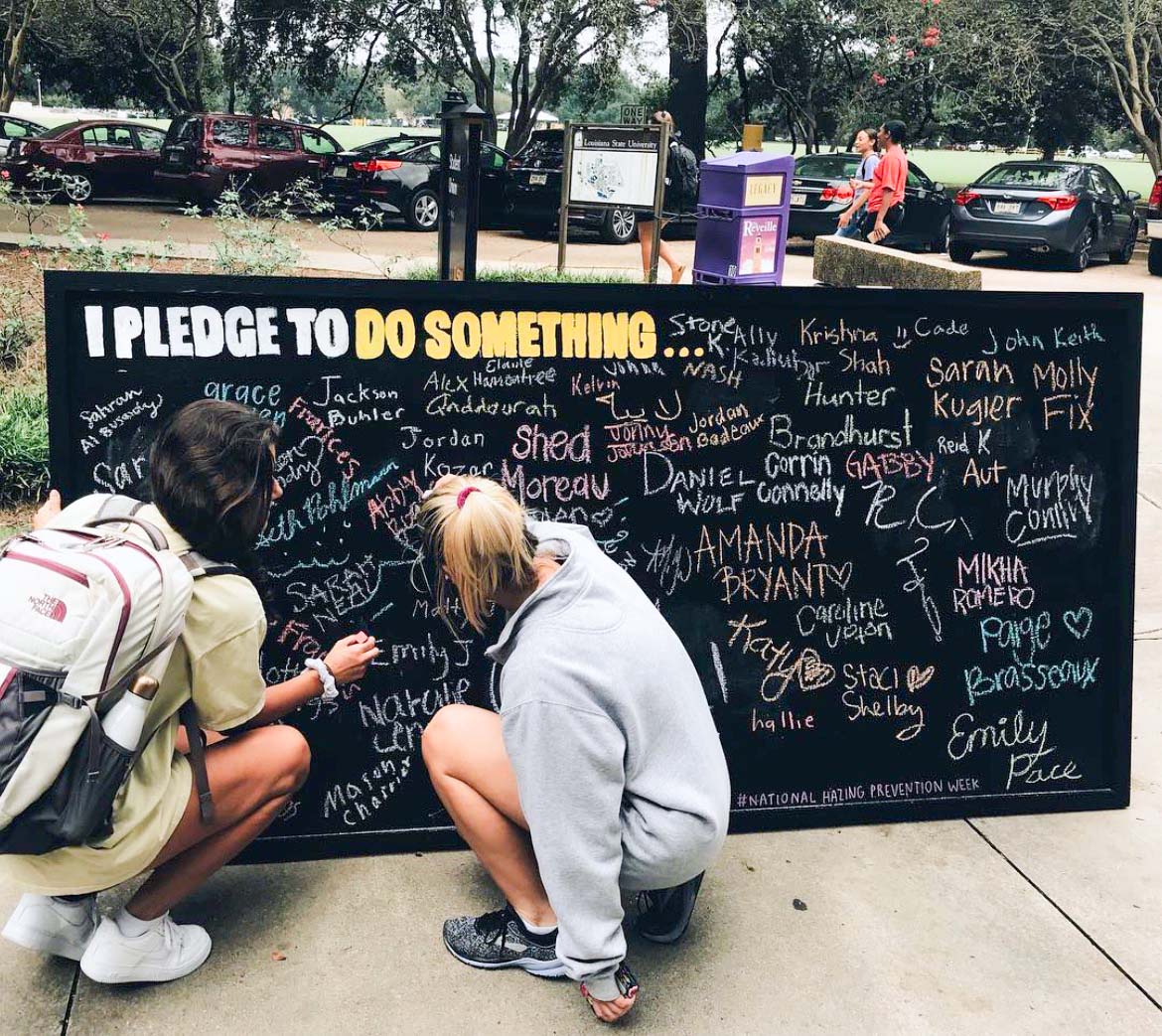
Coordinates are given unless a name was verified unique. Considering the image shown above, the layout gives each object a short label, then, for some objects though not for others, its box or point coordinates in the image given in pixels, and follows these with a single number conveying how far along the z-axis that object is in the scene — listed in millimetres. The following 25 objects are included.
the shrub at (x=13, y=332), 7664
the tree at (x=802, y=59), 32969
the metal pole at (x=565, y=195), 11086
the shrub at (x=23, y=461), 5973
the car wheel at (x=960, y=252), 18312
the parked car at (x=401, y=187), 18109
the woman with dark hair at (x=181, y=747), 2562
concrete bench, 9117
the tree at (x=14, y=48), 20109
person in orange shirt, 12500
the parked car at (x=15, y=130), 21875
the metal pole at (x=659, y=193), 10930
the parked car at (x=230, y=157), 19172
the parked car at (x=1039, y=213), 17359
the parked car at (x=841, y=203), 18312
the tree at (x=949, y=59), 29469
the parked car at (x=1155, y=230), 16734
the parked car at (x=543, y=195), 17578
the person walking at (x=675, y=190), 11570
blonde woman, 2572
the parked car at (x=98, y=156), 20031
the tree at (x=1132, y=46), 25109
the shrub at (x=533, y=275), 10516
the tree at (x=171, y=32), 28391
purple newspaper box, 9766
